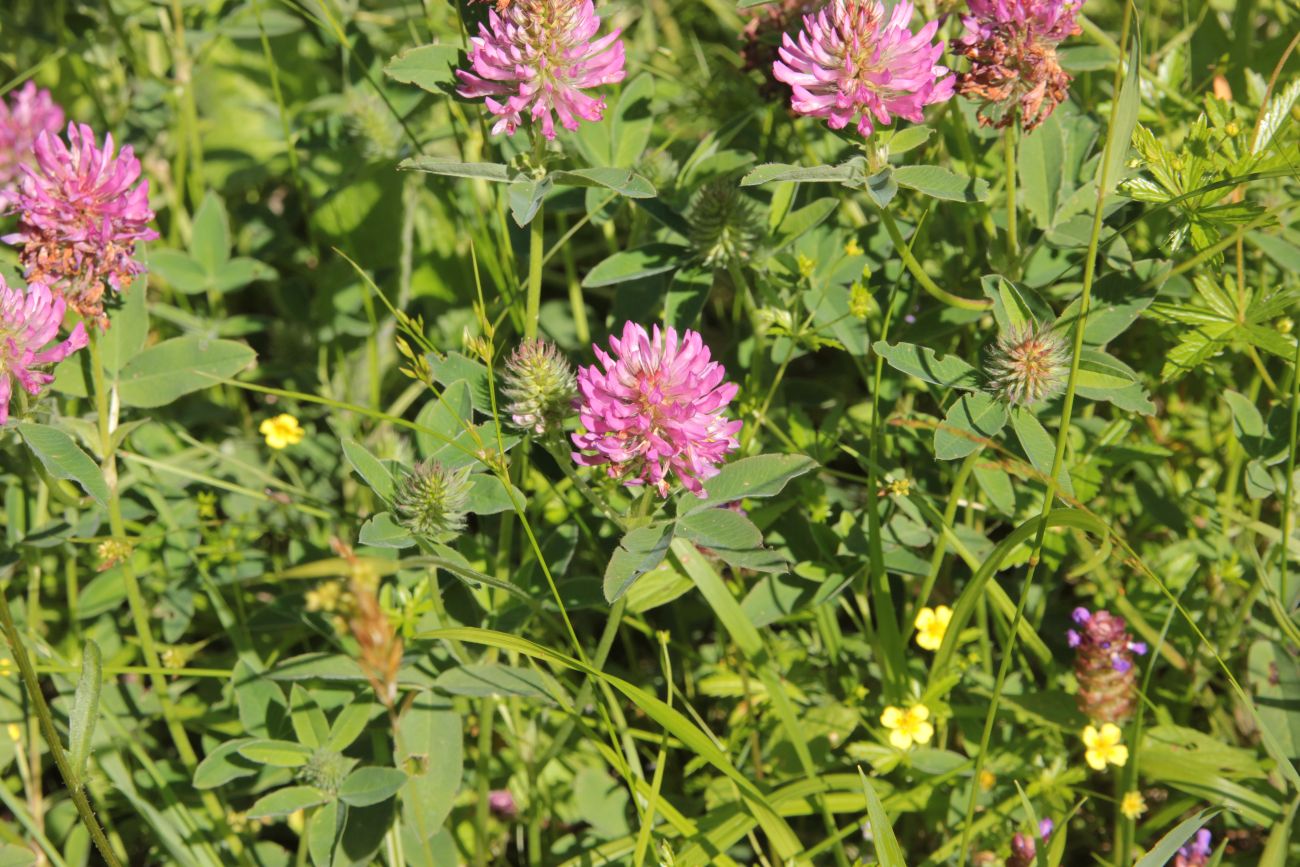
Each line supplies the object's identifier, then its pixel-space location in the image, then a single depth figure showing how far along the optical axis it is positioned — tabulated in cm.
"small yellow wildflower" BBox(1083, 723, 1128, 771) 86
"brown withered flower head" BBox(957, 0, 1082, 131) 84
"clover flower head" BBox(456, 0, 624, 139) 84
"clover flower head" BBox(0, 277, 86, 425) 85
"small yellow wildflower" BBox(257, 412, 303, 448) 91
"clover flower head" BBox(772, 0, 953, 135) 84
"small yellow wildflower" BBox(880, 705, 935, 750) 87
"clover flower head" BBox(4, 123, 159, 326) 86
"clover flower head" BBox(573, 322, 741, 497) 82
